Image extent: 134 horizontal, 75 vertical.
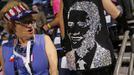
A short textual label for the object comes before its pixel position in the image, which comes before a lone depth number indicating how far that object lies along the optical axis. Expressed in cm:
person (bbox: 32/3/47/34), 589
